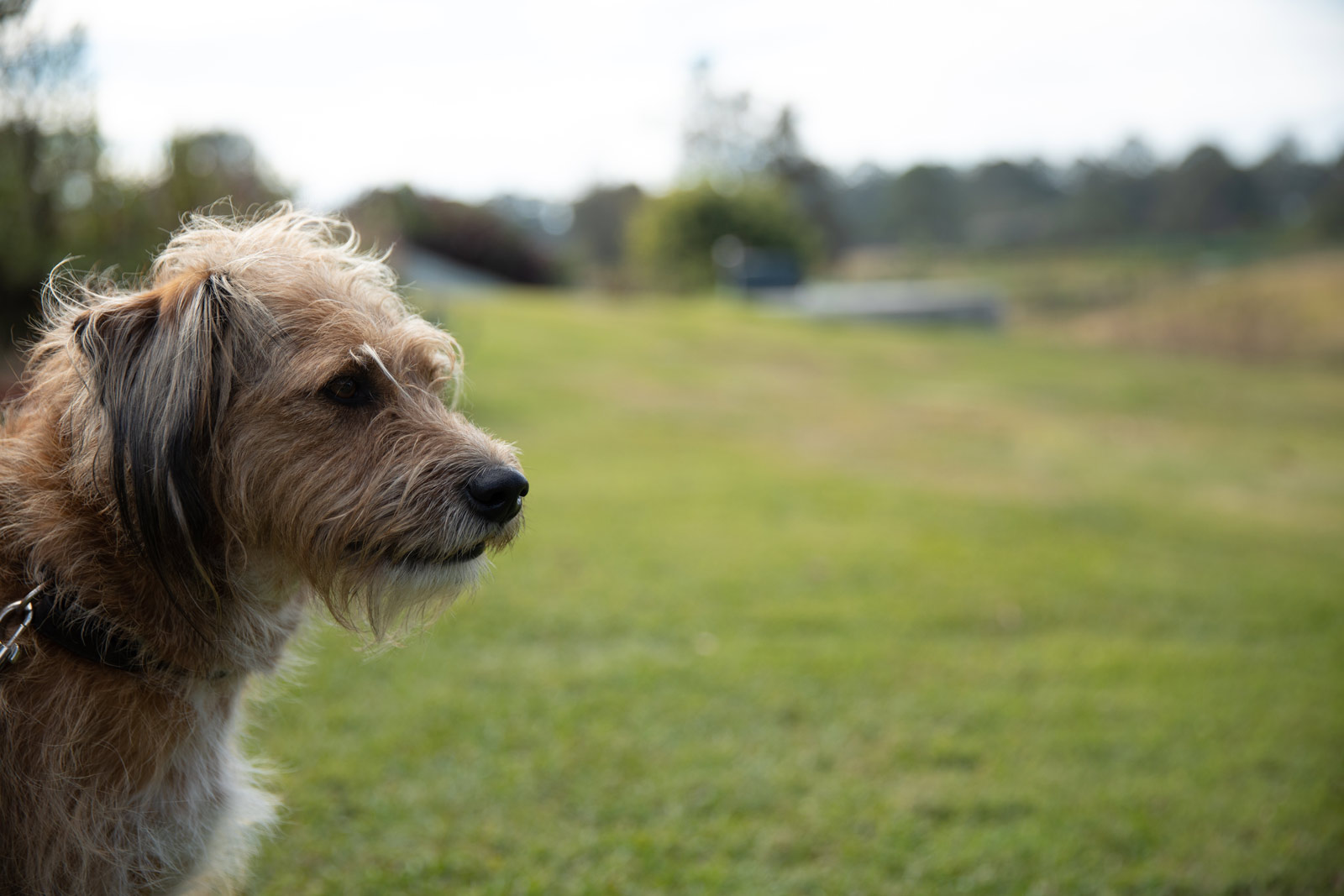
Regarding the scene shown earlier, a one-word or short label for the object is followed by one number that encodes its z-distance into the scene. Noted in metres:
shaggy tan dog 1.88
